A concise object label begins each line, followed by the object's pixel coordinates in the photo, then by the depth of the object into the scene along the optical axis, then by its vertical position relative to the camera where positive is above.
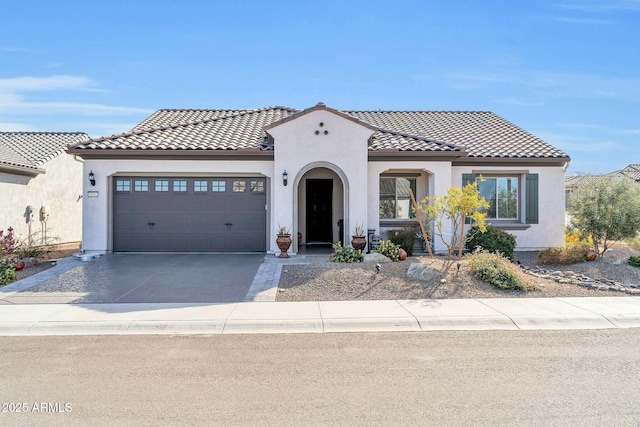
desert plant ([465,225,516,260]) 13.58 -0.95
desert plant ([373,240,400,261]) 12.32 -1.13
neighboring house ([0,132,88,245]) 17.12 +1.00
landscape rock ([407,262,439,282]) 10.32 -1.47
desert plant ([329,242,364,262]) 11.95 -1.22
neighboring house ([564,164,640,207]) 13.46 +2.71
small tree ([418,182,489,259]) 10.98 +0.12
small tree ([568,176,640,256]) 12.60 -0.03
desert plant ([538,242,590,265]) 13.10 -1.33
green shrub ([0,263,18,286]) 10.53 -1.56
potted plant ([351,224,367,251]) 13.62 -0.98
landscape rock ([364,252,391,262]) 11.91 -1.29
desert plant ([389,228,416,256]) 14.34 -0.94
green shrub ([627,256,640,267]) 12.21 -1.41
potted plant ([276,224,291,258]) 13.67 -0.98
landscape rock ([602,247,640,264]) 12.63 -1.29
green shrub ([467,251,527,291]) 9.81 -1.41
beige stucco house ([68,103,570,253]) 14.28 +1.06
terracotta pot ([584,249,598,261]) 12.98 -1.32
